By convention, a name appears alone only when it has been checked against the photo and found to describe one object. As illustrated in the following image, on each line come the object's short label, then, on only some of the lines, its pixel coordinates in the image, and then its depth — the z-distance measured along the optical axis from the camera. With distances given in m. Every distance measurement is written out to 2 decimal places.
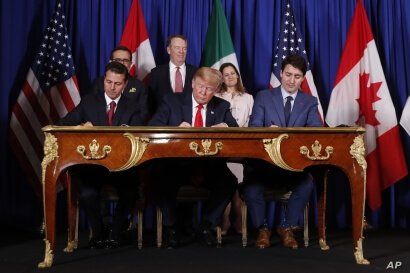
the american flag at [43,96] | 5.71
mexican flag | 5.98
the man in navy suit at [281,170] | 4.29
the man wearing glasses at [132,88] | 4.84
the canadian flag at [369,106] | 5.79
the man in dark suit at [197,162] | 4.22
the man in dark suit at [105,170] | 4.15
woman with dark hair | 5.32
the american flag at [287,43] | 6.00
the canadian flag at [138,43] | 5.95
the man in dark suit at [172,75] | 5.27
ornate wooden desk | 3.53
